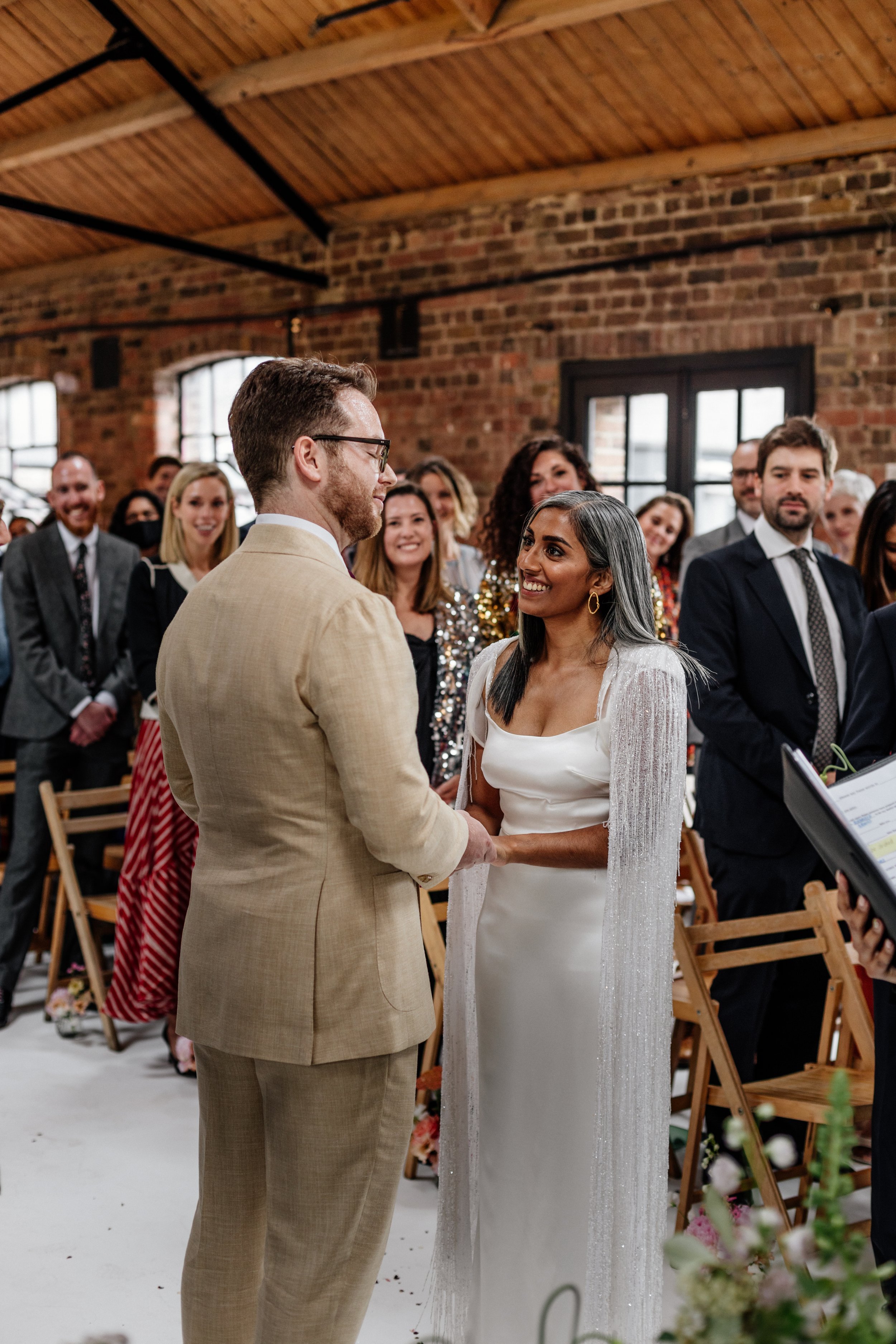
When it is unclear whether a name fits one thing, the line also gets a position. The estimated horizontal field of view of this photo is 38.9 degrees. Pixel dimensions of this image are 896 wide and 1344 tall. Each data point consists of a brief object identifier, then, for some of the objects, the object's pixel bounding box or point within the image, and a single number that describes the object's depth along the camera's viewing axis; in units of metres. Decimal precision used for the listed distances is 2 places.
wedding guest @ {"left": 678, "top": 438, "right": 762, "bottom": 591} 5.27
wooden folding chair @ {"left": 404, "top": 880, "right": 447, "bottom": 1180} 3.10
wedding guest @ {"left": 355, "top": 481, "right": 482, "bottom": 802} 3.93
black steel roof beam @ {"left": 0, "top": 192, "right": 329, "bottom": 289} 7.89
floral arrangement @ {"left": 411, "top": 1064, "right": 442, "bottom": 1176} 3.27
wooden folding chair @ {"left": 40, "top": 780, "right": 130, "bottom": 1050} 4.33
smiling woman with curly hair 4.16
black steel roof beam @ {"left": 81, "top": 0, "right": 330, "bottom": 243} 7.67
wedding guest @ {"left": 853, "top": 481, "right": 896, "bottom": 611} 3.38
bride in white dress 2.20
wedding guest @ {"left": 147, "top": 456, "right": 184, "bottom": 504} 7.00
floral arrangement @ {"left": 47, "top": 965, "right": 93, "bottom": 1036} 4.41
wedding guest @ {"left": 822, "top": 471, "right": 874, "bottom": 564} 5.18
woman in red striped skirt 4.04
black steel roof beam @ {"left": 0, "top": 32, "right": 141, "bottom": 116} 7.79
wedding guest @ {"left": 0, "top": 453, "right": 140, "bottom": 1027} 4.66
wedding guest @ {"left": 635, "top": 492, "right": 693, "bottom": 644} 5.89
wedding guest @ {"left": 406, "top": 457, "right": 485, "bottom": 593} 5.05
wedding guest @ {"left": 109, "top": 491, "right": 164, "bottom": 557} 6.18
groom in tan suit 1.72
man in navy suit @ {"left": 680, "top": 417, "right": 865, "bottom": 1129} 3.34
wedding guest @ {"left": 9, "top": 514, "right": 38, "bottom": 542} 7.35
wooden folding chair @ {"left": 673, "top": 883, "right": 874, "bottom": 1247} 2.74
